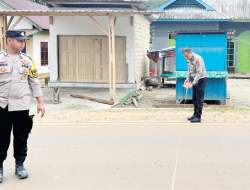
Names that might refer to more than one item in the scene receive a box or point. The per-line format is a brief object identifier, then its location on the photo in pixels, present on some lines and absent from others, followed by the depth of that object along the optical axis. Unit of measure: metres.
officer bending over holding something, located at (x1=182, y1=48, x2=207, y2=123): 9.50
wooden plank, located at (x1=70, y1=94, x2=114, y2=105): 13.17
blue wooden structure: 13.20
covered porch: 12.96
